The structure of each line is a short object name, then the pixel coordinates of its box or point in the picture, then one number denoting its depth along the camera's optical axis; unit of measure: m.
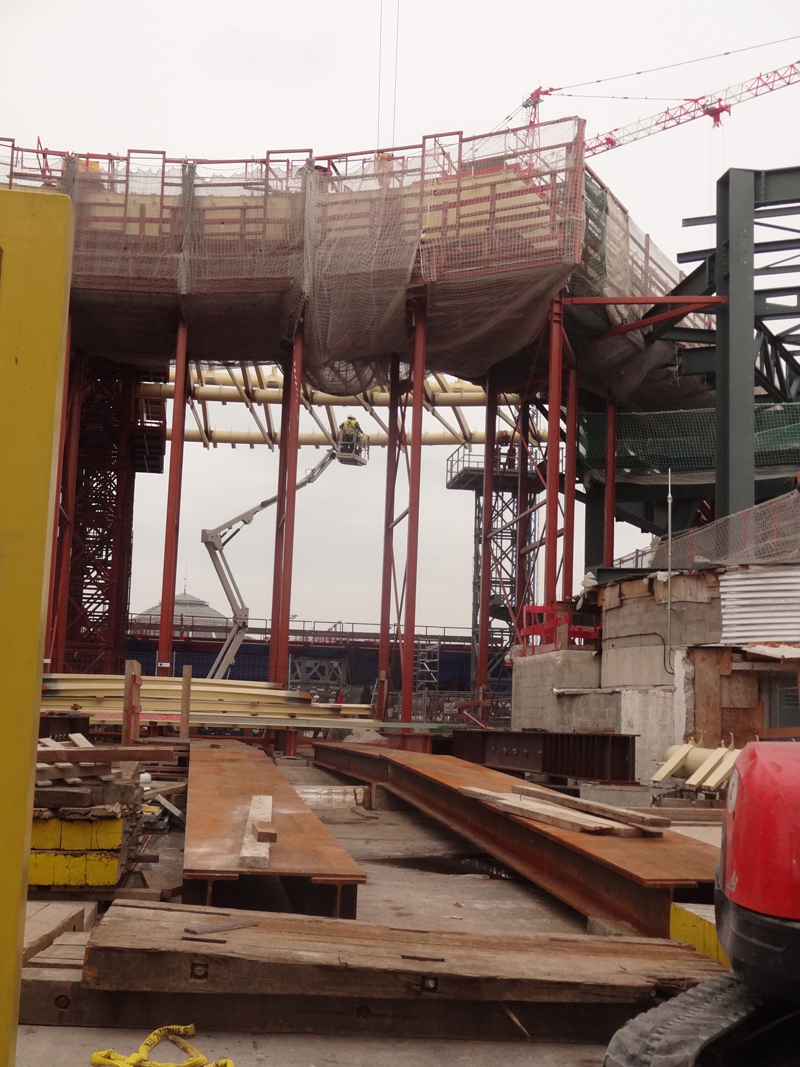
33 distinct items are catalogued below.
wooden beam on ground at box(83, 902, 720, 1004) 3.99
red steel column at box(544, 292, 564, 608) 26.56
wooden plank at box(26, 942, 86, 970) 4.18
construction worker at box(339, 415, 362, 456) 42.03
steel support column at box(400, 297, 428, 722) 26.56
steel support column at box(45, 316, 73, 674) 28.22
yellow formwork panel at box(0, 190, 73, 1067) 1.84
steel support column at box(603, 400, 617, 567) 31.44
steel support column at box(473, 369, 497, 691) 31.02
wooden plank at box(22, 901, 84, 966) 4.43
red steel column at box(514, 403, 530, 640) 31.47
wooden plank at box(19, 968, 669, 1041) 3.98
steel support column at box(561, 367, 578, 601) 28.23
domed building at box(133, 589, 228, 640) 52.03
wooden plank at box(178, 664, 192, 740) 16.23
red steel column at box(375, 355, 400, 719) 29.55
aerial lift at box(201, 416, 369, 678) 28.98
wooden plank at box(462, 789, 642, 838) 7.24
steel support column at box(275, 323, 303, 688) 27.50
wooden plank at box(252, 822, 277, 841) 6.13
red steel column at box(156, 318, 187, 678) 26.56
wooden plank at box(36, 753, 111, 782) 6.41
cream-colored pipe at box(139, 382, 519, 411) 40.06
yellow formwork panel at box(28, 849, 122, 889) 6.34
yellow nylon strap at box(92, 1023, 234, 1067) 3.51
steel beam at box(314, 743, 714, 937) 5.87
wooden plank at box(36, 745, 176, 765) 7.24
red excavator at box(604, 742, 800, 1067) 2.80
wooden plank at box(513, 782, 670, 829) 7.47
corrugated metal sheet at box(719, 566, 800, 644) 16.95
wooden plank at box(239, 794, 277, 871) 5.66
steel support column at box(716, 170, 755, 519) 24.67
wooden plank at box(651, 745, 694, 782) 13.89
